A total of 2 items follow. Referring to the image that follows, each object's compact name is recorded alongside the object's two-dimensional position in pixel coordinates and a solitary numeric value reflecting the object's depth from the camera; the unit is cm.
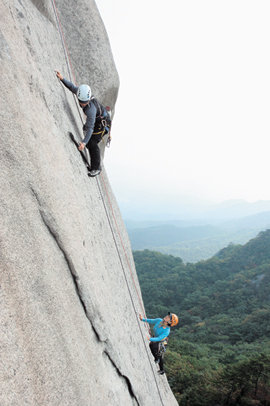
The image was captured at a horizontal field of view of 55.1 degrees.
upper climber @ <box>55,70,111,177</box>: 435
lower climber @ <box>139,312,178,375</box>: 647
